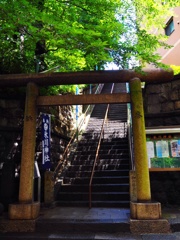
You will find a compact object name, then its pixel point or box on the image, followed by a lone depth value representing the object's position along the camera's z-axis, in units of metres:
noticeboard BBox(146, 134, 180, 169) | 6.91
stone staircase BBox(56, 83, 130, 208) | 7.70
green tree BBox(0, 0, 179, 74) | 5.52
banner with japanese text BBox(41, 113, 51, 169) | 7.46
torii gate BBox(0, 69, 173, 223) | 5.74
